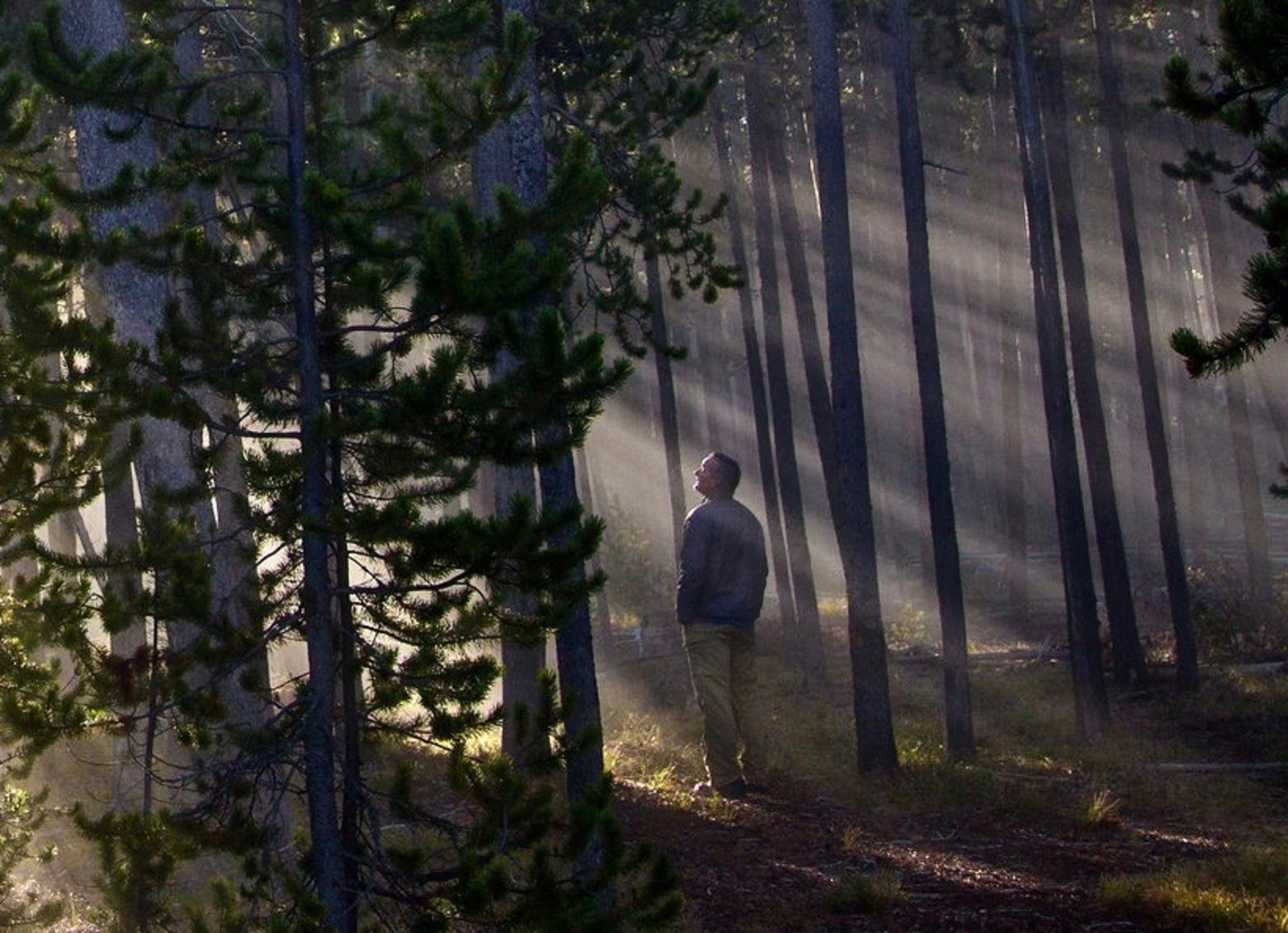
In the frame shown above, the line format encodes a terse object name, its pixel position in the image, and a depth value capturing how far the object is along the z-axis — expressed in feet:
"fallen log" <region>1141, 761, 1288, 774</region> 44.34
